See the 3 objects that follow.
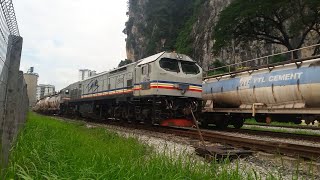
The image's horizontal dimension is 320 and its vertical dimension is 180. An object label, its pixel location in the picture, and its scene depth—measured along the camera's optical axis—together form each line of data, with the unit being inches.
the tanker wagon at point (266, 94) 322.2
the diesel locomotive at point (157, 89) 371.1
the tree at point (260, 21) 908.6
